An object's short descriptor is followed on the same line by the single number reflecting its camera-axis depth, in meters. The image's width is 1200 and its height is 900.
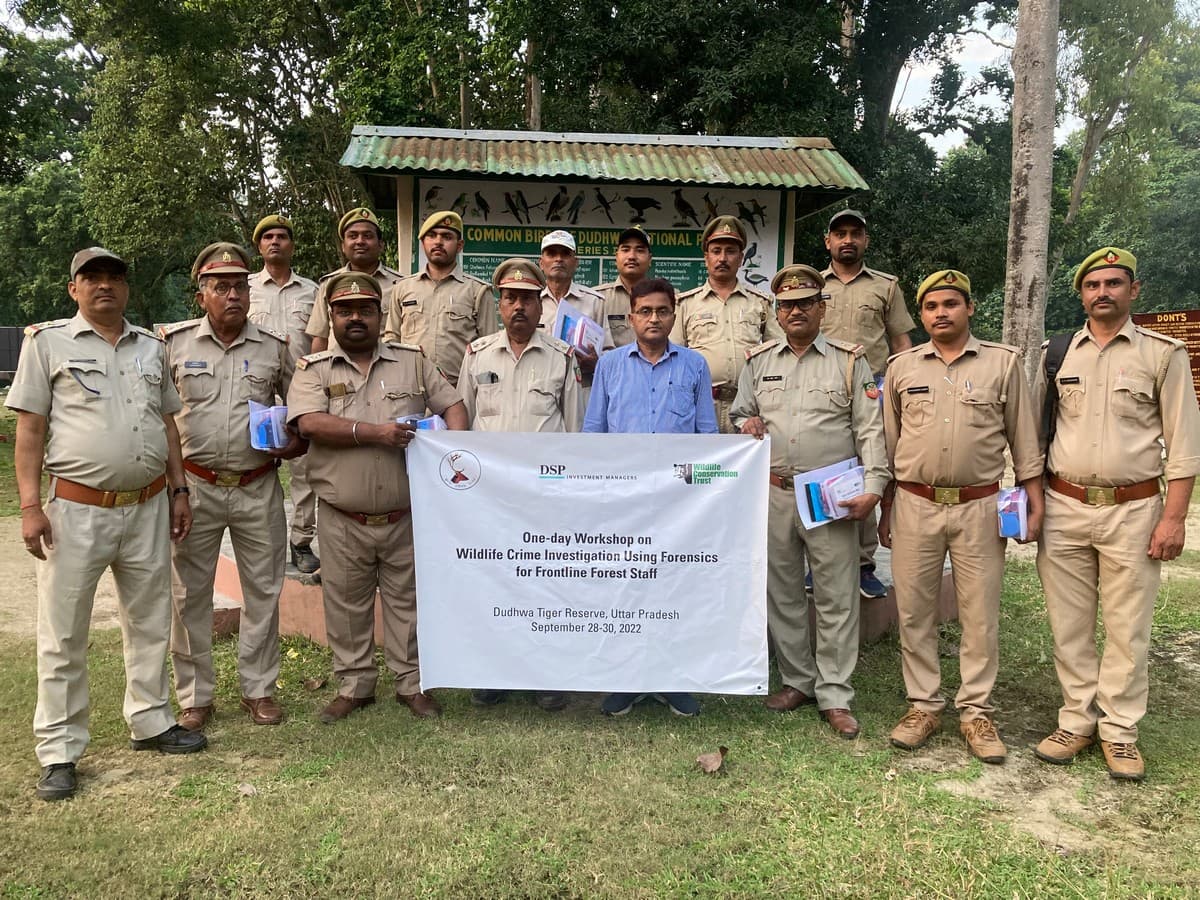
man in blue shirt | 4.09
